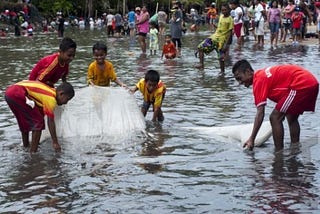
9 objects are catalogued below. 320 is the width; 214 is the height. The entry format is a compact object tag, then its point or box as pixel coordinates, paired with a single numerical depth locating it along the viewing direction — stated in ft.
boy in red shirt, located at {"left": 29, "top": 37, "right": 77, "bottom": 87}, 22.49
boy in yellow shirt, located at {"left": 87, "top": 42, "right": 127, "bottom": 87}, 26.22
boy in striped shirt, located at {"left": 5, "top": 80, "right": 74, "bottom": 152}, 20.27
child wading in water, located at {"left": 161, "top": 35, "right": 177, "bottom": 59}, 54.70
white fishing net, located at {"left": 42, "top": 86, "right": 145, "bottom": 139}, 23.52
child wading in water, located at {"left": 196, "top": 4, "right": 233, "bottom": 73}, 44.11
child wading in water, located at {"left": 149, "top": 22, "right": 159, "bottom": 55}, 60.39
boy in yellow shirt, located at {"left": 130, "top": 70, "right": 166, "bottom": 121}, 25.41
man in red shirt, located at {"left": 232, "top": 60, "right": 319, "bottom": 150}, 19.79
